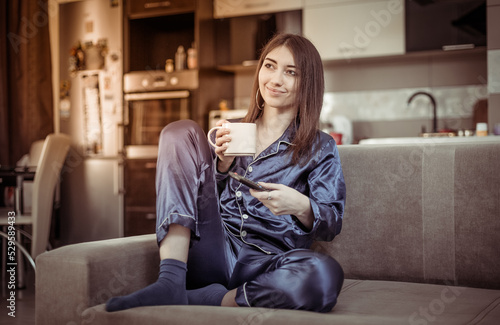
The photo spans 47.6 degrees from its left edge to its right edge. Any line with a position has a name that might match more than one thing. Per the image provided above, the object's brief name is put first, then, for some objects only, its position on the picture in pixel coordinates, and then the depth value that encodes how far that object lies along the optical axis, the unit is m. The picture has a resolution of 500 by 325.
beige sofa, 1.33
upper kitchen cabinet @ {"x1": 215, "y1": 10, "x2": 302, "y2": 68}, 4.79
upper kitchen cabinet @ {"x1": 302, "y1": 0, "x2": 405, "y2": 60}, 4.40
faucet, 4.45
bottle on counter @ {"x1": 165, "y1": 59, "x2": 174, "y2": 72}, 4.95
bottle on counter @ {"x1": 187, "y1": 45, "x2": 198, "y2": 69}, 4.91
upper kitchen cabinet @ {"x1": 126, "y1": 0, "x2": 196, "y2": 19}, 4.87
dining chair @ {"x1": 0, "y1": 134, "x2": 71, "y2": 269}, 3.31
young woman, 1.37
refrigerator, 5.04
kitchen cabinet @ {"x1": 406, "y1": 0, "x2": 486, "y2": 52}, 4.18
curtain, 4.84
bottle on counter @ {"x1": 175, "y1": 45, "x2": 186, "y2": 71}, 5.04
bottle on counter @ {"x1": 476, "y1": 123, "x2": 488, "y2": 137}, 3.82
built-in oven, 4.85
